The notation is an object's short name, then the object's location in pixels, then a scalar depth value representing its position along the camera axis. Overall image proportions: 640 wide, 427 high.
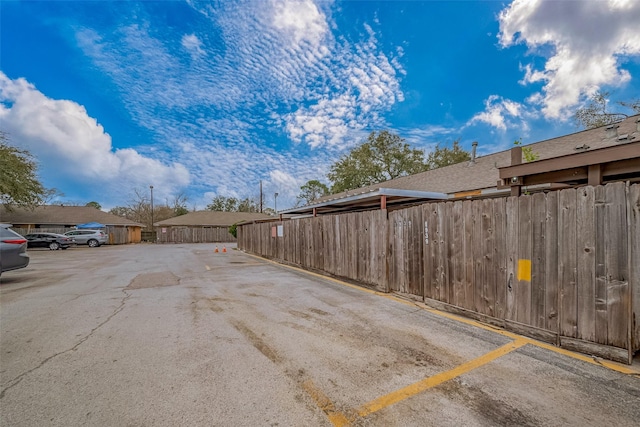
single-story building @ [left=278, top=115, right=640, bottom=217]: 3.23
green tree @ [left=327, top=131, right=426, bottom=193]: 27.05
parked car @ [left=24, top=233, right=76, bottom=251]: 20.73
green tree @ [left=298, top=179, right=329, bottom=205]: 45.12
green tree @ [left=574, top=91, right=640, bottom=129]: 13.51
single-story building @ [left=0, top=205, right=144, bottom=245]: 27.17
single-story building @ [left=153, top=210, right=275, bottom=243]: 33.91
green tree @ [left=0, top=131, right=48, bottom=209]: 19.62
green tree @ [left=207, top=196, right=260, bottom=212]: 52.76
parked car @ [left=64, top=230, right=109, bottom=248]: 24.20
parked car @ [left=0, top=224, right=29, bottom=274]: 6.91
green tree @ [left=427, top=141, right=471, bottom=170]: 24.82
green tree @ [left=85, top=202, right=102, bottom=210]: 50.37
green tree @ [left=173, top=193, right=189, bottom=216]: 47.53
